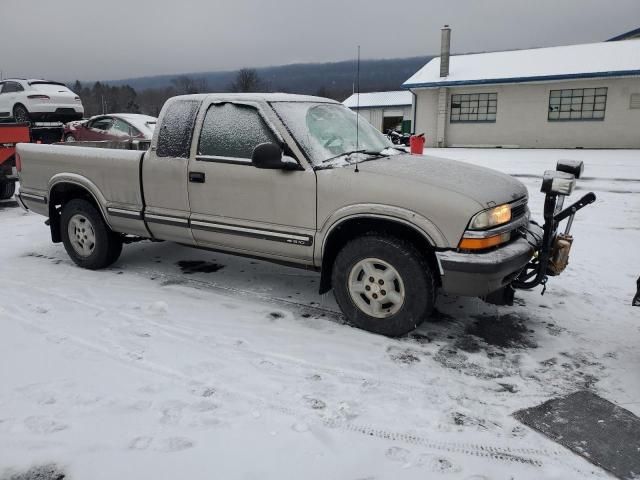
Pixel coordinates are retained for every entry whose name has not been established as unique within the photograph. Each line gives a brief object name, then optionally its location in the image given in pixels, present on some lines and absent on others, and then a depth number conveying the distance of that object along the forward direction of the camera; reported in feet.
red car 42.29
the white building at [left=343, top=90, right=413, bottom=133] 141.38
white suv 54.80
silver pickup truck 12.13
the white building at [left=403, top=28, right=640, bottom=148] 74.43
